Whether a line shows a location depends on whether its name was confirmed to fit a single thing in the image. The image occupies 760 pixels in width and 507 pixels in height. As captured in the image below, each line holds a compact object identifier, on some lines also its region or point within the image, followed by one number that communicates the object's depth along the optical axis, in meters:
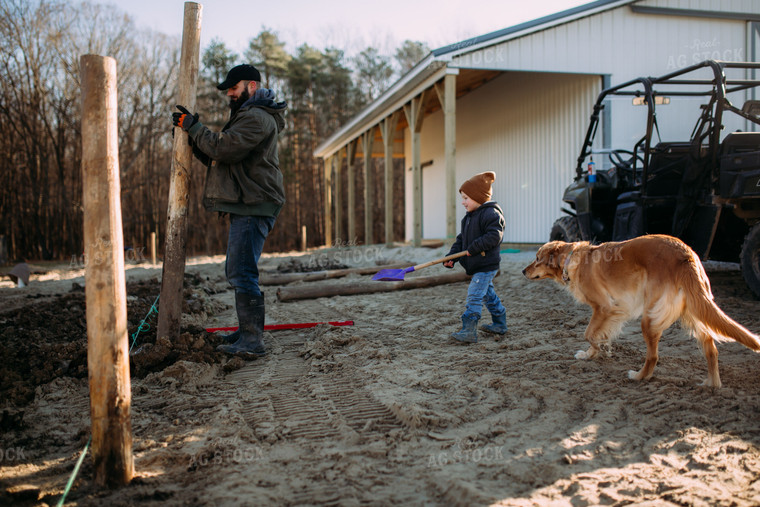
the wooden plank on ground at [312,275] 9.70
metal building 11.06
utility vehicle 5.84
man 4.39
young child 5.05
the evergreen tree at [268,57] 30.36
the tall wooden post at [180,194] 4.40
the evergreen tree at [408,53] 35.62
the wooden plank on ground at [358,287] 8.09
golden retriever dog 3.38
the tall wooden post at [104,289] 2.47
